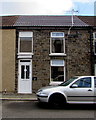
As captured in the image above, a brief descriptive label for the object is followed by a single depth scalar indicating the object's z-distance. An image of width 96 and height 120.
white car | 9.04
